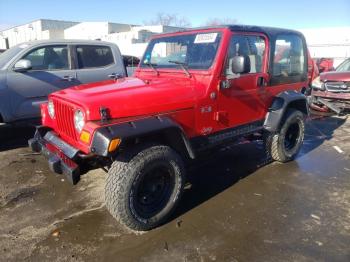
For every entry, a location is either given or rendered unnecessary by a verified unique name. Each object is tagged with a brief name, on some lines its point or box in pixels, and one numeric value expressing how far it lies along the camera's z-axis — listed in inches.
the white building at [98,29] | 1724.7
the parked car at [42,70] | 220.4
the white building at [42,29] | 1955.0
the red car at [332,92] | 345.7
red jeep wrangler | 119.5
